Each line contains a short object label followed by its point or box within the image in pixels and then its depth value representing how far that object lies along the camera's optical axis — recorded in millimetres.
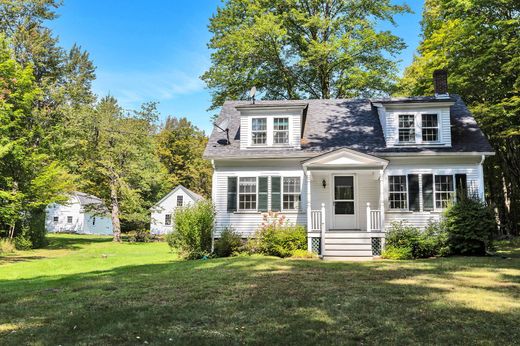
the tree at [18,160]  17500
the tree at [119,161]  30547
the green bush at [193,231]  14461
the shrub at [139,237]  31647
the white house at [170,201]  43938
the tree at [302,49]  25516
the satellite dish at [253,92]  17438
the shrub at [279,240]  14344
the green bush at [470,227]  12984
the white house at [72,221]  49719
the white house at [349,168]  14977
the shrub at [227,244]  14758
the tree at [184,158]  55094
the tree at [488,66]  19209
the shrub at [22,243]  21716
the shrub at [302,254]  13961
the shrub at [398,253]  13555
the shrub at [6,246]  19920
